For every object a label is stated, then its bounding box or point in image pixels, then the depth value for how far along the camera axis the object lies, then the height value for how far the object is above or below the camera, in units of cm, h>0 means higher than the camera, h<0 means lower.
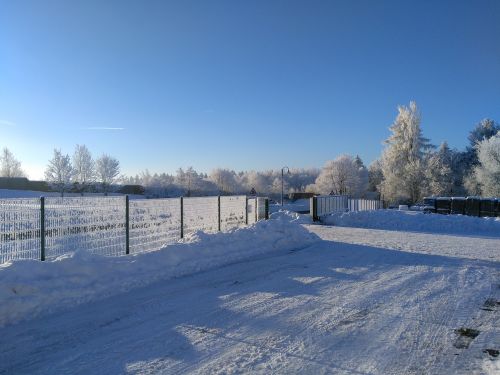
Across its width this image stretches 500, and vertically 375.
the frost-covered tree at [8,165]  9788 +675
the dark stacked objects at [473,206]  2847 -83
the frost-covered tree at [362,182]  9148 +251
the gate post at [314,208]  2691 -86
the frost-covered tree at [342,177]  8862 +337
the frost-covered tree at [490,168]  4788 +278
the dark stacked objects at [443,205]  3069 -81
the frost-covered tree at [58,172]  7944 +416
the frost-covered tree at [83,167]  8256 +527
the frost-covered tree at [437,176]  5650 +231
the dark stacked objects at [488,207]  2776 -87
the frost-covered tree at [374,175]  8869 +384
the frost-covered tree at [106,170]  8812 +497
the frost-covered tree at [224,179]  12748 +447
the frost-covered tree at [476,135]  6525 +874
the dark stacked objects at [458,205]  2955 -80
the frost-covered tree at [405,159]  5694 +457
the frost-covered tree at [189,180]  11381 +396
